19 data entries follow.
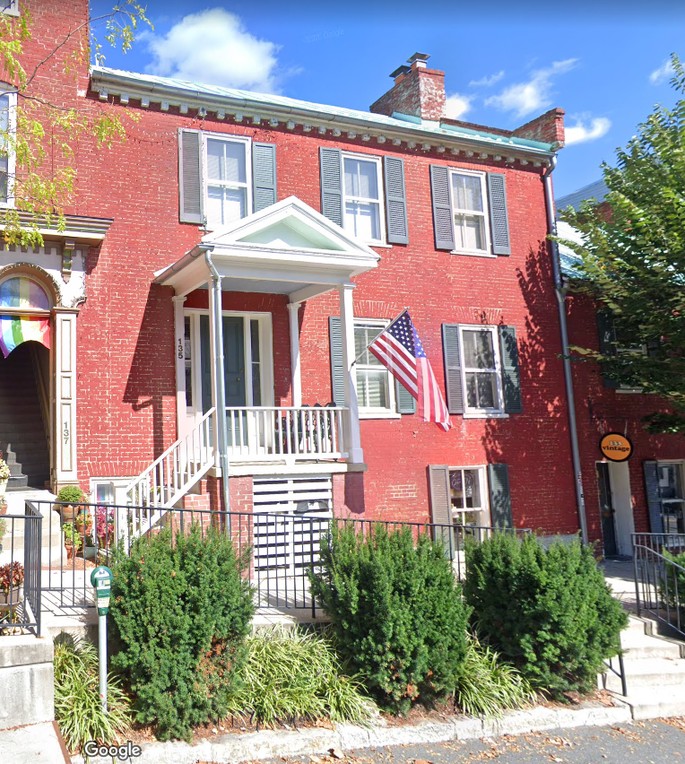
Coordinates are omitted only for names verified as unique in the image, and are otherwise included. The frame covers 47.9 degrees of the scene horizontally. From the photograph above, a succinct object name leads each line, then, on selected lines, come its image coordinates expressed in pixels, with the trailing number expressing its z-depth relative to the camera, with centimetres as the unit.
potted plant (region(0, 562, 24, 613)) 680
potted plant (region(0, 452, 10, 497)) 1009
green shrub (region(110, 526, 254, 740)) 644
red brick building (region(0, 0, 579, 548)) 1198
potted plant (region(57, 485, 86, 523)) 1087
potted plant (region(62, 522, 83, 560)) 1044
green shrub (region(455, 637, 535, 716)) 758
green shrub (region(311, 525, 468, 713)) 736
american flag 1199
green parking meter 634
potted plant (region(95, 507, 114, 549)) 1002
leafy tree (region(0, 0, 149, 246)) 953
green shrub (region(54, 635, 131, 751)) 612
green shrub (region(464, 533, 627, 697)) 795
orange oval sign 1619
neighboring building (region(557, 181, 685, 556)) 1639
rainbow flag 1172
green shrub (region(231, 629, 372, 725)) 691
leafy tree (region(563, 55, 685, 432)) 1364
